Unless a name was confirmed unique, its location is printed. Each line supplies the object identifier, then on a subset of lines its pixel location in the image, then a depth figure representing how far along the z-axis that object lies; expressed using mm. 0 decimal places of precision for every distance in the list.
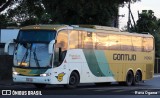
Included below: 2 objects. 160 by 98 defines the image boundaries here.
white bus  24797
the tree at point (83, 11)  29609
